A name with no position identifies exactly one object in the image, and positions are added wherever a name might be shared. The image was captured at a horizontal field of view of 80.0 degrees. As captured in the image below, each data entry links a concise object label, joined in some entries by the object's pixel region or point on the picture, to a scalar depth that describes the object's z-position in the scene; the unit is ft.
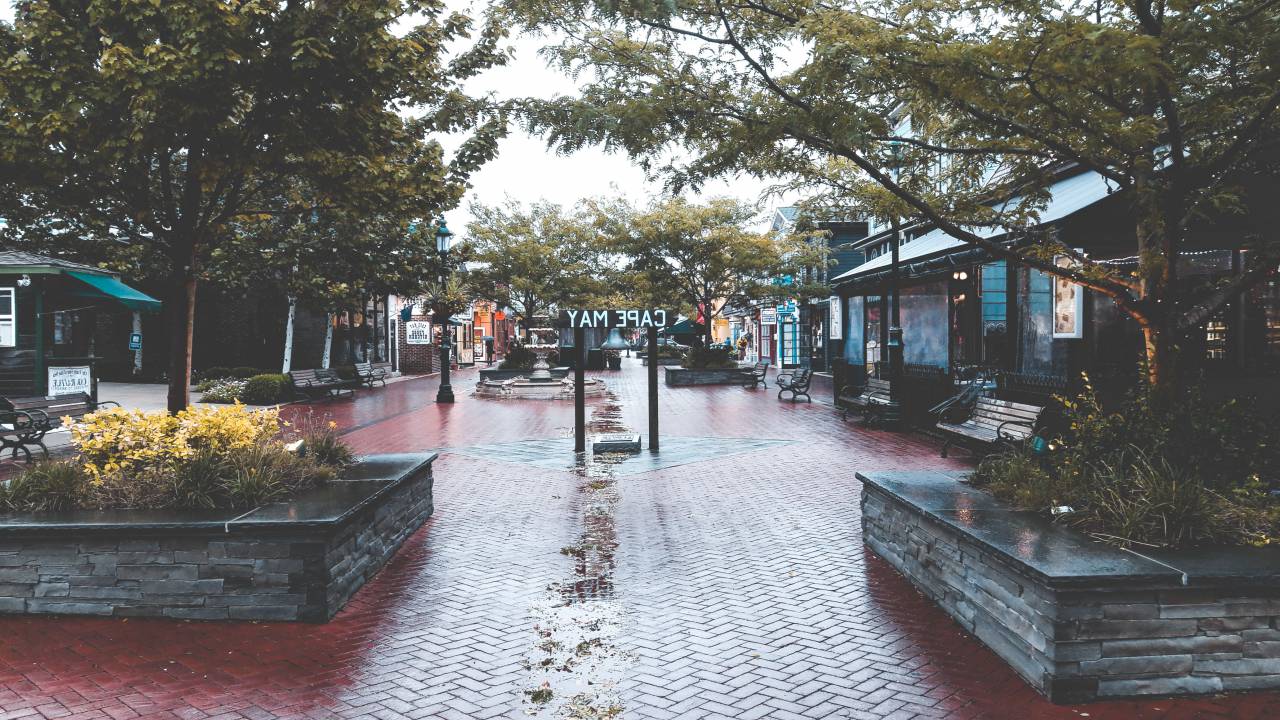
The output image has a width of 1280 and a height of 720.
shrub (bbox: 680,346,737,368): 101.91
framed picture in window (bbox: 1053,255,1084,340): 43.06
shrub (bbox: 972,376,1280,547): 14.92
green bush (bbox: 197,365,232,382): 89.74
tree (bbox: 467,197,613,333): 123.34
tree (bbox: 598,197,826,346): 100.78
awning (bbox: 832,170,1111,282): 40.37
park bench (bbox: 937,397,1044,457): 32.59
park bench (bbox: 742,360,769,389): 91.09
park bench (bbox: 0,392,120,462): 36.33
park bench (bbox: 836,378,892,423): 50.85
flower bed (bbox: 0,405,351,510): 18.22
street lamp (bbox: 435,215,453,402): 69.31
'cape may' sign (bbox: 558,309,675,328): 39.34
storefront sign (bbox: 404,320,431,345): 136.67
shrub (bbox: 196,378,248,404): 72.74
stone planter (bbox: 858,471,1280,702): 12.66
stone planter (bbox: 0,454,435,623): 16.38
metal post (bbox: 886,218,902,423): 50.03
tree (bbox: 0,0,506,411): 20.72
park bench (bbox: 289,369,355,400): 76.33
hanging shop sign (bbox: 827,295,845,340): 105.70
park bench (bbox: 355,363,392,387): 93.30
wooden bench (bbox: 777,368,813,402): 72.08
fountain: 79.51
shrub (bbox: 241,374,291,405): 71.92
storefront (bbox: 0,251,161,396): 52.85
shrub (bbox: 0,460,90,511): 18.15
